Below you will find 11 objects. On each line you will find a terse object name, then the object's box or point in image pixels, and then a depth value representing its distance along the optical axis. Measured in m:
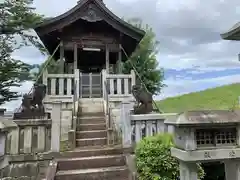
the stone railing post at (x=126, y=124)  5.54
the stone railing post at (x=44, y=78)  9.27
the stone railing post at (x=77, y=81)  9.50
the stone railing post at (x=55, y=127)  5.39
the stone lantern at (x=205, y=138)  3.56
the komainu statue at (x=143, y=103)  7.57
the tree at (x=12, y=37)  14.88
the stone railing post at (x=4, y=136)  3.17
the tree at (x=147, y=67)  21.42
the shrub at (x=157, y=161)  4.77
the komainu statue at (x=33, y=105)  7.24
